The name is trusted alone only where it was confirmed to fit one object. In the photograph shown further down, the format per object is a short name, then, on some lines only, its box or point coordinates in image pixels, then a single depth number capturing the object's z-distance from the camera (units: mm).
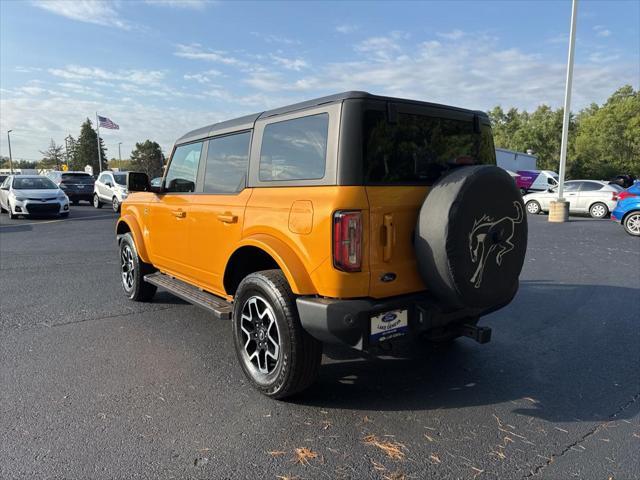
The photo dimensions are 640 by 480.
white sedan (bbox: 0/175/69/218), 15289
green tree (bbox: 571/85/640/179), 50312
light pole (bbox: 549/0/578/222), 15859
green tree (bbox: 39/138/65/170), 104000
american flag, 40525
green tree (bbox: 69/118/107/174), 89312
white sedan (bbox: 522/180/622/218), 17484
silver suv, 18328
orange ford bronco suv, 2787
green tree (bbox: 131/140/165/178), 85500
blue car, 11945
